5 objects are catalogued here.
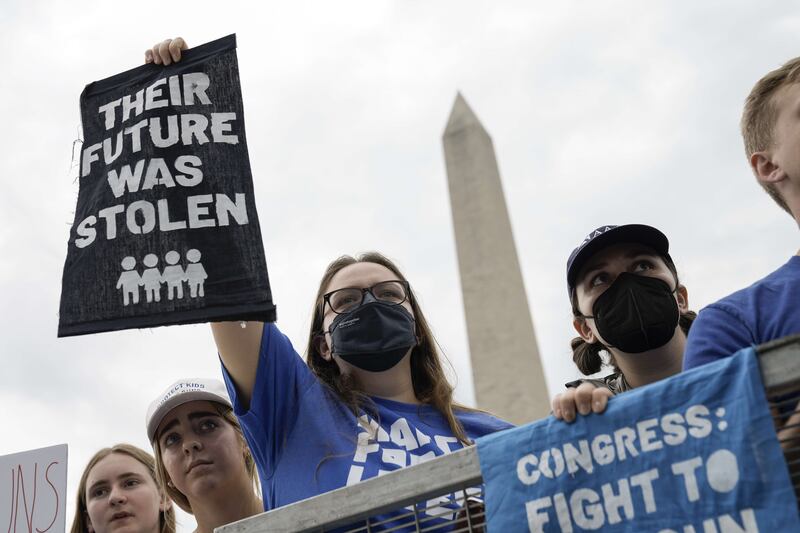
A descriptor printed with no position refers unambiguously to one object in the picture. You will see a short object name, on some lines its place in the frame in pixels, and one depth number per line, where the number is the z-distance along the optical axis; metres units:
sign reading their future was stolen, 2.94
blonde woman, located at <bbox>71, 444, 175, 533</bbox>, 3.95
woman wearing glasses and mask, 2.88
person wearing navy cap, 2.94
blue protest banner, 1.78
